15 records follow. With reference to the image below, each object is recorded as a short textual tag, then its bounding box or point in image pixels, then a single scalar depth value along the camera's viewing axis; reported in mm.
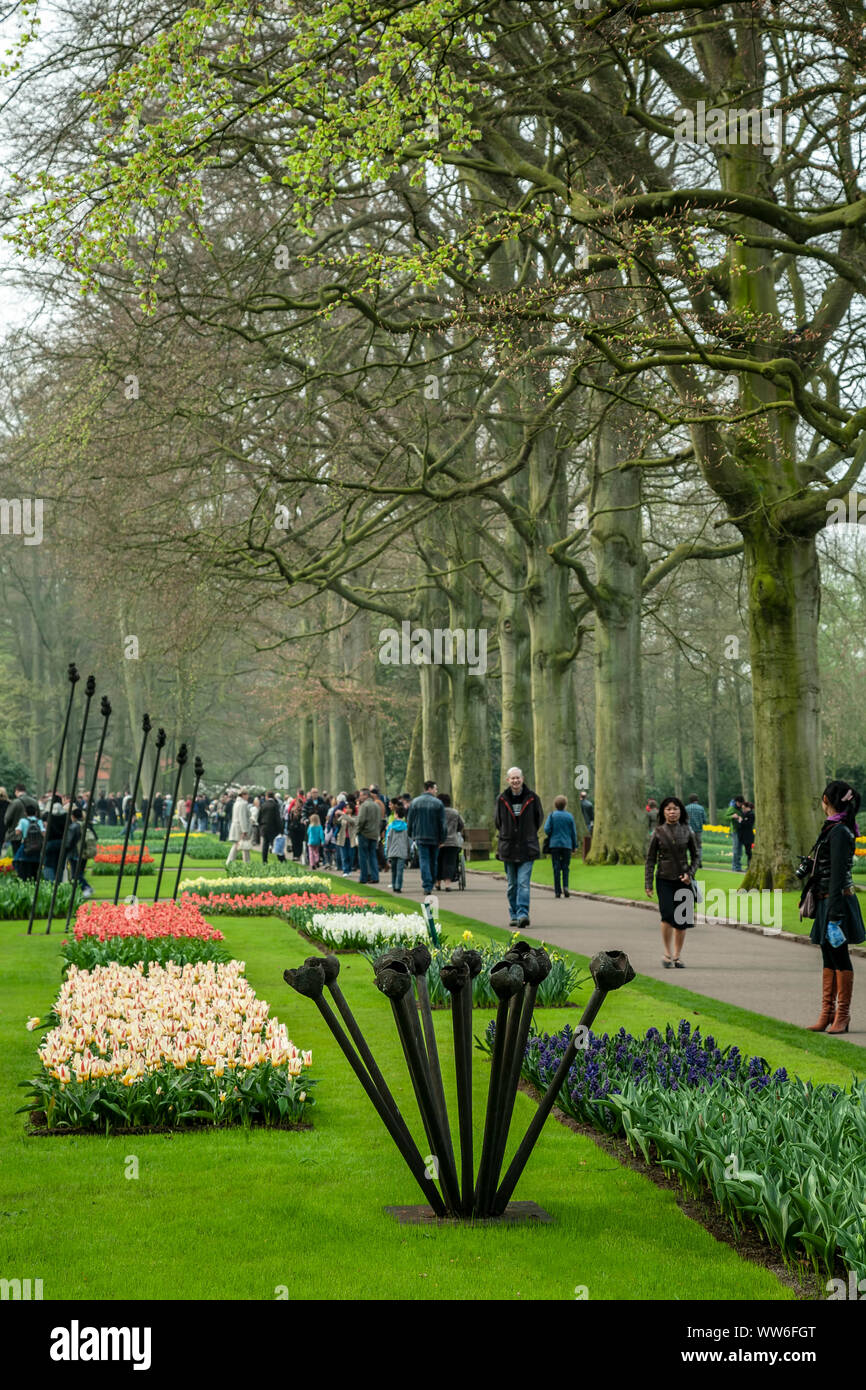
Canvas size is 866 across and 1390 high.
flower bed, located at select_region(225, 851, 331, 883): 24375
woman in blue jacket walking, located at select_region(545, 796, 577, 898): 21781
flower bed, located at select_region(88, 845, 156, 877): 30625
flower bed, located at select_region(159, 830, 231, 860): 38594
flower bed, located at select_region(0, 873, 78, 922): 18594
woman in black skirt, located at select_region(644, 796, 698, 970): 13352
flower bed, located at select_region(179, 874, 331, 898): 21219
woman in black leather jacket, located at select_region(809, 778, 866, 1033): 9789
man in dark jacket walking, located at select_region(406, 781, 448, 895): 21625
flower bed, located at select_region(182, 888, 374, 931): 17609
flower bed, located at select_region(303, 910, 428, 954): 13859
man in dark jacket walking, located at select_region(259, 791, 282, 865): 34000
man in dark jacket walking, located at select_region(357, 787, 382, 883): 26219
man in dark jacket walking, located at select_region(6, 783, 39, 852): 22938
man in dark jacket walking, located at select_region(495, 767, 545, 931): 16766
